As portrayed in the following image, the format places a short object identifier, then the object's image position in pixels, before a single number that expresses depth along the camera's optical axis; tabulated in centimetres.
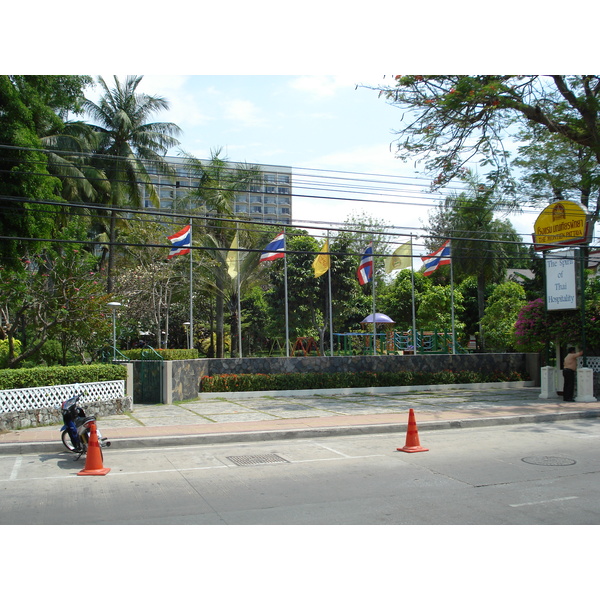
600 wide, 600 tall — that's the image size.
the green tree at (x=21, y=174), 1631
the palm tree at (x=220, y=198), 3098
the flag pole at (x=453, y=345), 2717
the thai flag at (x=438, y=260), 2590
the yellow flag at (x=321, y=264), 2630
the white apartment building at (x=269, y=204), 11925
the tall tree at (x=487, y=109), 1933
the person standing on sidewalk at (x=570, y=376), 1895
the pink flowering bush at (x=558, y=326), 1964
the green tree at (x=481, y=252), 3909
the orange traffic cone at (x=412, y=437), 1092
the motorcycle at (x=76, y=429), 1020
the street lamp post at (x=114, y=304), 1853
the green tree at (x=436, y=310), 4244
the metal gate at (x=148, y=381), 1894
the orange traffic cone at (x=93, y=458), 920
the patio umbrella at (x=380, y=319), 3043
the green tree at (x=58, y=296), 1842
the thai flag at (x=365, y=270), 2639
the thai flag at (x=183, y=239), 2275
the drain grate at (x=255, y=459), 998
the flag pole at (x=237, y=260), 2658
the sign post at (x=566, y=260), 1867
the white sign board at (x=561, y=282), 1919
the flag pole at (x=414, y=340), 2726
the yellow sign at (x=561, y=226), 1933
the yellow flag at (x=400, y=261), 2620
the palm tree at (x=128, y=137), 3078
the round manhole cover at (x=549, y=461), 962
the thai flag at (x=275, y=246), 2377
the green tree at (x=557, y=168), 2281
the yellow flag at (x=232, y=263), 2773
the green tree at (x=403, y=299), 4631
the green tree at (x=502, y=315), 3744
